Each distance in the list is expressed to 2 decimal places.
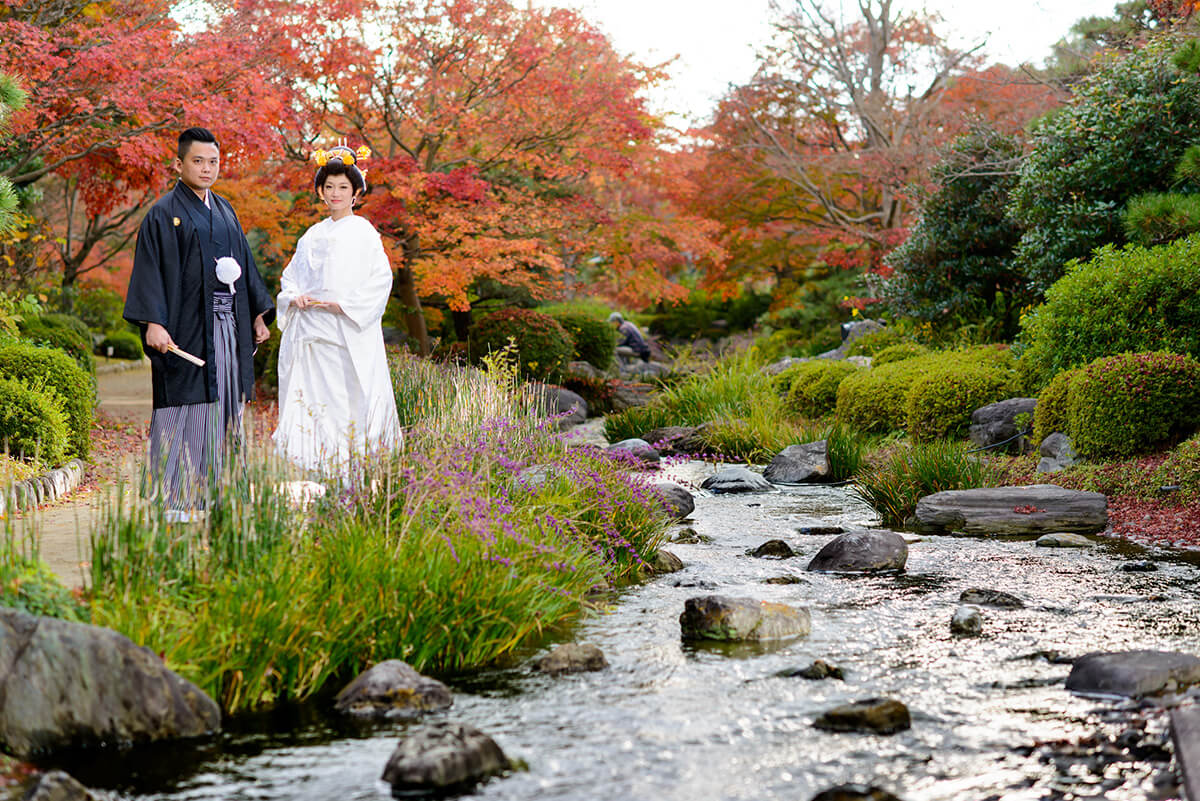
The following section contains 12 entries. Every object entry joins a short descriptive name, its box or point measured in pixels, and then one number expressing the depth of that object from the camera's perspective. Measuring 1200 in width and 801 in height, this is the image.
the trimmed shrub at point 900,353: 13.88
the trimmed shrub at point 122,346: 26.88
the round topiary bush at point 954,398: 10.55
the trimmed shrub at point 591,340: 18.89
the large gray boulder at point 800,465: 10.44
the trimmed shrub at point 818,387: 13.38
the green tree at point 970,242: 13.40
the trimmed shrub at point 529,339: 16.91
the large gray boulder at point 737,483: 10.00
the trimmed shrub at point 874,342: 15.89
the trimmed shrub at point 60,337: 13.23
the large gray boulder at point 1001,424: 10.03
